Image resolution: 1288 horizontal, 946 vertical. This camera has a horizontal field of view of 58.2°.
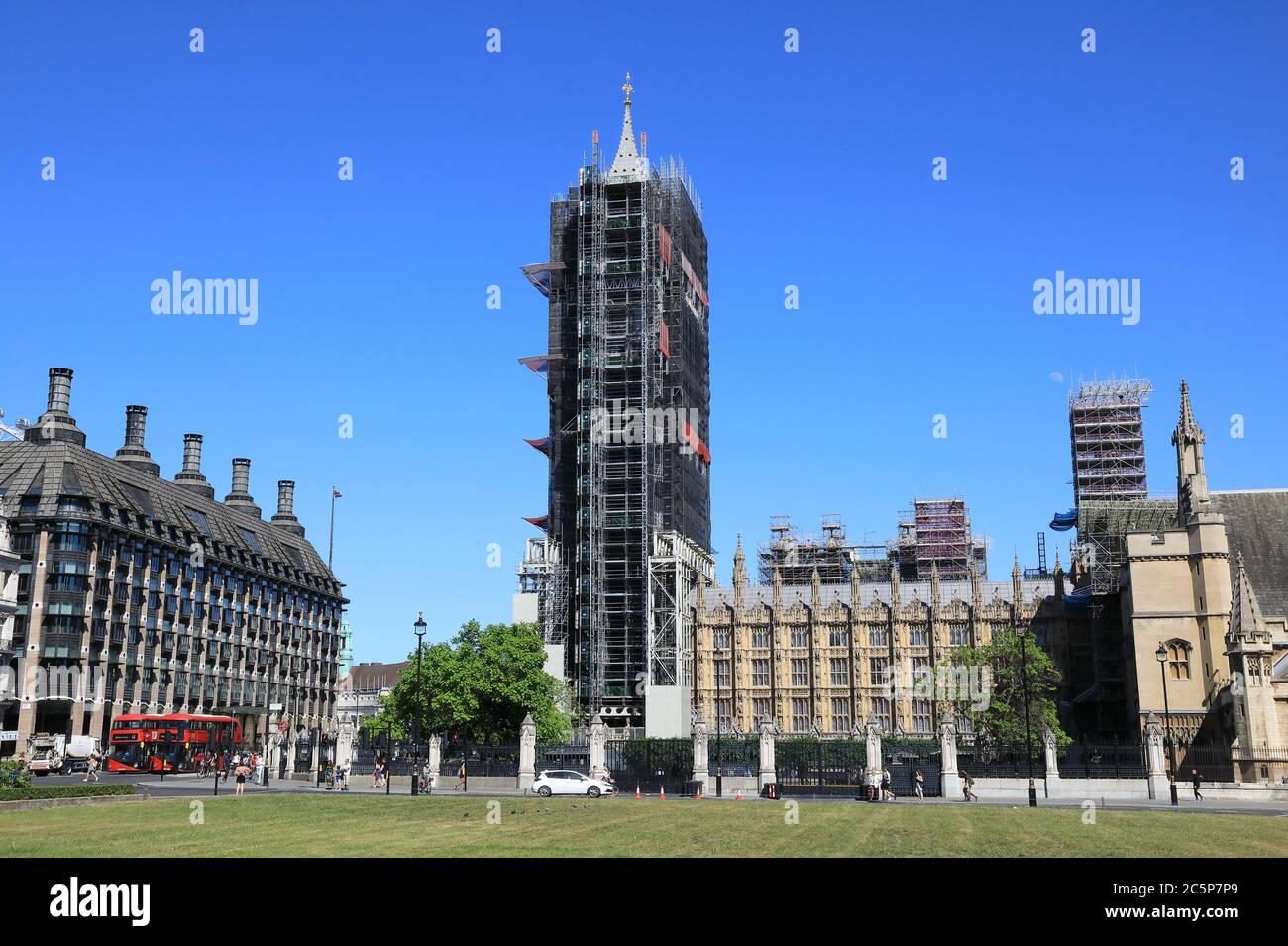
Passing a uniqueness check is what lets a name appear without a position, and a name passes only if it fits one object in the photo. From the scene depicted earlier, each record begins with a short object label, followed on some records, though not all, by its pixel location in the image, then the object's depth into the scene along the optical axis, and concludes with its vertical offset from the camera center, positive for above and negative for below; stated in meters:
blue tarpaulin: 109.62 +15.29
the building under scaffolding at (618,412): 94.88 +23.25
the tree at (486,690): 78.12 -0.14
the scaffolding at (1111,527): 88.19 +11.97
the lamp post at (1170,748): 50.36 -3.26
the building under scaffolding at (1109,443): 104.62 +21.68
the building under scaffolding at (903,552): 117.50 +13.62
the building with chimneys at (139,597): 87.00 +8.10
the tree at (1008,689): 69.56 -0.30
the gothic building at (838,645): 100.75 +3.64
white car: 48.34 -4.04
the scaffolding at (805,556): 120.06 +13.50
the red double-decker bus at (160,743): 66.94 -3.05
